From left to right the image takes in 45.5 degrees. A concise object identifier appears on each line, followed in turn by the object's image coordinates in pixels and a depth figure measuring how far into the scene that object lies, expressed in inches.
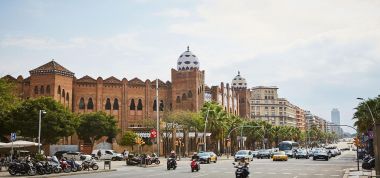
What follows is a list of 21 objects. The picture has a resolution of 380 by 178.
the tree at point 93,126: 3026.6
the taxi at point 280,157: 2134.6
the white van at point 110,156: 2447.1
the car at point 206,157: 1930.9
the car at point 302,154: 2530.0
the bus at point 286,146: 3348.9
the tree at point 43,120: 2404.0
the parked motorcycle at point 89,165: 1411.2
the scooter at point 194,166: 1300.4
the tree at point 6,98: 1486.6
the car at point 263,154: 2704.2
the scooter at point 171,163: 1459.2
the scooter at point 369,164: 1343.5
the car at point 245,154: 2071.1
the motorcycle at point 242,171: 837.2
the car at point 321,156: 2207.2
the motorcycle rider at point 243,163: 836.6
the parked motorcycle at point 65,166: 1295.5
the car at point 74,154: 2102.5
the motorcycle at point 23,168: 1165.7
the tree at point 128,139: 2987.9
